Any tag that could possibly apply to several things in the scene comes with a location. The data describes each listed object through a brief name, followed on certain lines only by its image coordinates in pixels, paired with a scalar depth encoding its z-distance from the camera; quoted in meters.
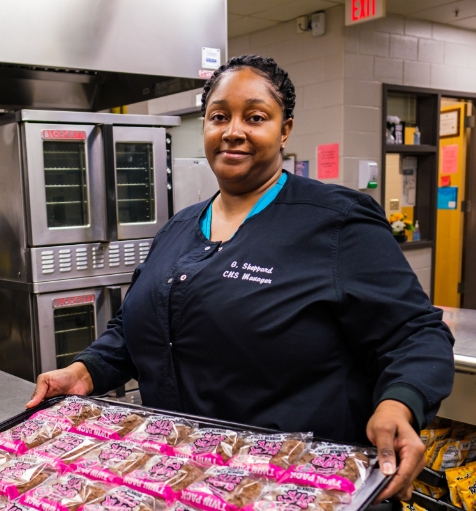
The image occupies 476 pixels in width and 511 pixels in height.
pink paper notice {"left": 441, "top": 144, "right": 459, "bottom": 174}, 6.83
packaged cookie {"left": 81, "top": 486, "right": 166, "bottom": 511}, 0.96
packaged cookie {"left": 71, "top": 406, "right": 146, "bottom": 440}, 1.24
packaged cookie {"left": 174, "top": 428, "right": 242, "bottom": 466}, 1.11
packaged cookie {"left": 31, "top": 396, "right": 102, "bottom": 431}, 1.30
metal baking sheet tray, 0.94
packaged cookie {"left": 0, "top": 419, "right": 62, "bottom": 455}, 1.21
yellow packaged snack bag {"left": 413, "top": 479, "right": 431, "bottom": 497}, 2.41
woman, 1.23
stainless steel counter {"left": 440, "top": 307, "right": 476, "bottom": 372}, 2.12
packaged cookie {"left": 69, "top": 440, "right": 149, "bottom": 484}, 1.07
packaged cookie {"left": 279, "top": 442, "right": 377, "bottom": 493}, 0.97
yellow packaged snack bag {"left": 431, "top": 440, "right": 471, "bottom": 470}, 2.41
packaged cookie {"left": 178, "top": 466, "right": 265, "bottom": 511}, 0.95
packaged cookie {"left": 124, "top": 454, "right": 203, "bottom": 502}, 1.01
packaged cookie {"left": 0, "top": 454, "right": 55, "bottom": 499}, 1.04
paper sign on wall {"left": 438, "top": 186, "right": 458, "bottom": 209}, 6.82
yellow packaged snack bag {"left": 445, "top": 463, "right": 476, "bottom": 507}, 2.26
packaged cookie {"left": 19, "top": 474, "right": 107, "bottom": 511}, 0.98
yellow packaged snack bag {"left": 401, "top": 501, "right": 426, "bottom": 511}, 2.39
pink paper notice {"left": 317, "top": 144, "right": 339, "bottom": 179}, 5.27
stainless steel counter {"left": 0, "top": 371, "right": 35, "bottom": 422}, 1.62
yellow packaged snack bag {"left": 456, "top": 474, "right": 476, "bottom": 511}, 2.20
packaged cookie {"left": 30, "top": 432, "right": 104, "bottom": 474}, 1.13
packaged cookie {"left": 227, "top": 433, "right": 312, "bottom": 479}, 1.04
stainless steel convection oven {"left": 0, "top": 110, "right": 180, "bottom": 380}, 2.70
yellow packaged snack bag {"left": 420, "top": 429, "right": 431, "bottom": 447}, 2.53
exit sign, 4.20
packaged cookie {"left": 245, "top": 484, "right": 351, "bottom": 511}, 0.92
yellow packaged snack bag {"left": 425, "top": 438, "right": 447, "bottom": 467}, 2.46
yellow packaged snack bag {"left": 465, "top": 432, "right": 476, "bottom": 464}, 2.47
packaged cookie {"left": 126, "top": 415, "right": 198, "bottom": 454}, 1.18
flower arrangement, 5.73
